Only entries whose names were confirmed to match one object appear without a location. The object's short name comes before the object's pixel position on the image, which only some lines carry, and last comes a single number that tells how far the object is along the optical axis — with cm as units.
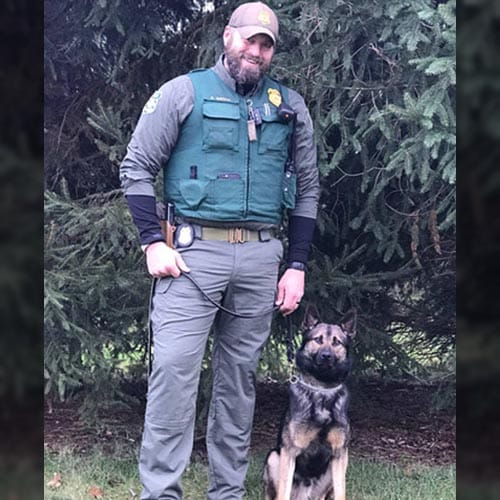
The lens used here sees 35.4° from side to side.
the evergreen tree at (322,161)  395
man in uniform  333
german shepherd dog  372
